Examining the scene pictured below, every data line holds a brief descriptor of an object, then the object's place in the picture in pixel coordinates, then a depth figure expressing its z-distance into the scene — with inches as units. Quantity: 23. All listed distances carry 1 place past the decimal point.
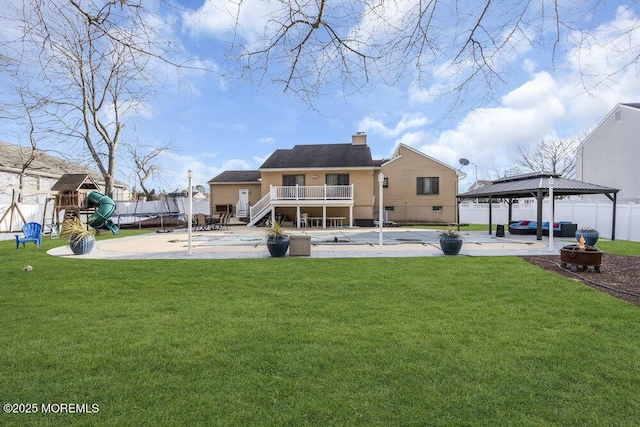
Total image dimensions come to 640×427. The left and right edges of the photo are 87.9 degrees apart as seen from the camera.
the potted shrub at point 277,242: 382.6
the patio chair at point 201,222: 835.6
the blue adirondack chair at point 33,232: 494.6
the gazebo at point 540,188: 557.3
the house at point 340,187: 898.7
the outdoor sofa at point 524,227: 667.9
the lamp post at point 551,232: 433.4
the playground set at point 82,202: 725.3
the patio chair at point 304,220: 916.0
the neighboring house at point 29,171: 904.9
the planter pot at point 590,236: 472.7
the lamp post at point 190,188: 424.5
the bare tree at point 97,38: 126.5
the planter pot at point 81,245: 409.7
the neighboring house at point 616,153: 793.6
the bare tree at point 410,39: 119.0
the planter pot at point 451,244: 394.3
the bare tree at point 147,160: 1424.7
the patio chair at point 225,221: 906.7
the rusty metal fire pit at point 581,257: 296.8
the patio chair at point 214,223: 877.8
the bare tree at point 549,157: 1574.8
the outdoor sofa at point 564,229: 638.5
